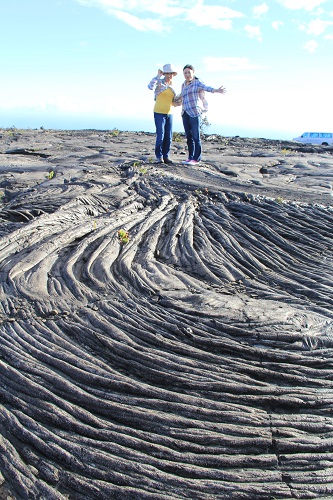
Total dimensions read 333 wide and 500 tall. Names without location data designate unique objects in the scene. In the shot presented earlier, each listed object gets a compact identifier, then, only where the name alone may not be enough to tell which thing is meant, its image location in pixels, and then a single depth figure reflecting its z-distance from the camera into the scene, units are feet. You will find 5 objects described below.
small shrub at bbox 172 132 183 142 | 66.10
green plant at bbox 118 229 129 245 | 19.95
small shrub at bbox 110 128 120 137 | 72.69
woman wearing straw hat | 35.63
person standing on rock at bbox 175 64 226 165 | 34.68
